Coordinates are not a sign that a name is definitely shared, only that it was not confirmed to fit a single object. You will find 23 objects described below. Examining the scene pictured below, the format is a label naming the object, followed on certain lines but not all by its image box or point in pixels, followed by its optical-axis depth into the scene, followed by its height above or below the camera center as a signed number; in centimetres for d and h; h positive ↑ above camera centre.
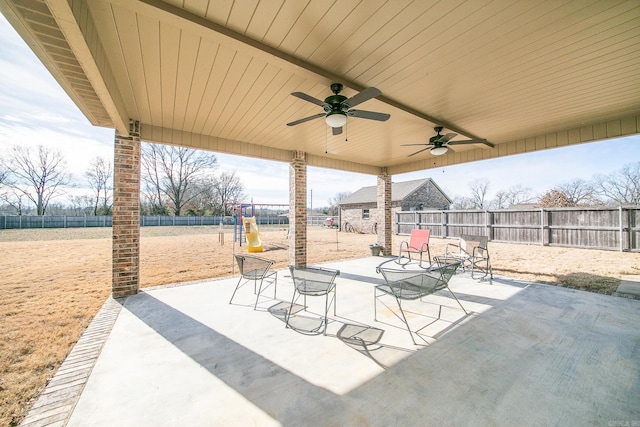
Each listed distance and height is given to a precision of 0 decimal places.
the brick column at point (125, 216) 400 +2
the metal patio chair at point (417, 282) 300 -87
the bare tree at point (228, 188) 2859 +361
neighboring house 1805 +118
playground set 971 -65
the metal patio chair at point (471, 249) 549 -80
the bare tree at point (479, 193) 3061 +306
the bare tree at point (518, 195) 2760 +250
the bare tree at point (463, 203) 3136 +182
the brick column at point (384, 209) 816 +26
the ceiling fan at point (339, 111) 278 +127
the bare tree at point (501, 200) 2988 +209
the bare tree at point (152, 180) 2378 +380
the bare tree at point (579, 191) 2148 +233
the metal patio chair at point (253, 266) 380 -79
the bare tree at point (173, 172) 2428 +477
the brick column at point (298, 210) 601 +18
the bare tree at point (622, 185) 1838 +254
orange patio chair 673 -69
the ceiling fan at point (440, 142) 422 +135
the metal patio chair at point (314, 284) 296 -88
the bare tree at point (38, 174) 1969 +386
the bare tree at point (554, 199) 1812 +132
